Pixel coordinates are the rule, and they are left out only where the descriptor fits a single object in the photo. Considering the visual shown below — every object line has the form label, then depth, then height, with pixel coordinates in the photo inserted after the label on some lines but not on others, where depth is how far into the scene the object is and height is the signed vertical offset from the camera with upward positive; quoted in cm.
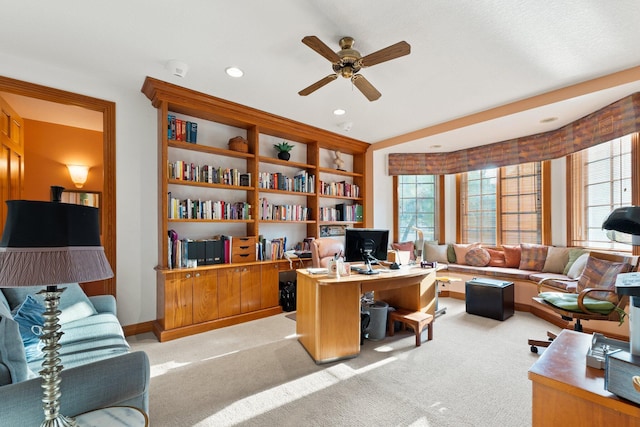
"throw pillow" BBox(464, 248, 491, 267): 481 -80
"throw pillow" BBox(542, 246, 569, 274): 409 -73
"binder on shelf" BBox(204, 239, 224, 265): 338 -47
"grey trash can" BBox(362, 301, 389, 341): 304 -119
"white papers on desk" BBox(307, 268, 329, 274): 283 -60
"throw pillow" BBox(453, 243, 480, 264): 508 -71
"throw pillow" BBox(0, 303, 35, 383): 124 -61
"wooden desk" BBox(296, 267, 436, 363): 252 -89
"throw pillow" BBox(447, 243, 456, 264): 523 -80
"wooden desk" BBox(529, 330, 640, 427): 105 -73
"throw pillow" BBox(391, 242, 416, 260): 512 -64
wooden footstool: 288 -113
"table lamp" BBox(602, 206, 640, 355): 115 -15
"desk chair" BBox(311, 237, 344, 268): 367 -51
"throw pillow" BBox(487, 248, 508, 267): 477 -82
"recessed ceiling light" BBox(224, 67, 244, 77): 273 +135
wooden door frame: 306 +38
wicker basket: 375 +89
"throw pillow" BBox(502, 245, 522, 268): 464 -75
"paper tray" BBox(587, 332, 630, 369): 126 -66
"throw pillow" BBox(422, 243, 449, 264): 523 -78
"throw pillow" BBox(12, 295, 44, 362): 182 -75
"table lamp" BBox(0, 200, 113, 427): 99 -16
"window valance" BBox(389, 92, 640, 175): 304 +94
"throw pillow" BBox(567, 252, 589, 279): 358 -73
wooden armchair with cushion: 264 -86
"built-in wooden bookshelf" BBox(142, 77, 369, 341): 313 +22
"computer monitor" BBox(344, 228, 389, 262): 300 -34
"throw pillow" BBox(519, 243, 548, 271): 435 -72
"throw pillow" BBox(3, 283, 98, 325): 222 -74
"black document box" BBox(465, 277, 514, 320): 367 -116
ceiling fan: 200 +114
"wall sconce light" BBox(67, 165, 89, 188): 425 +59
